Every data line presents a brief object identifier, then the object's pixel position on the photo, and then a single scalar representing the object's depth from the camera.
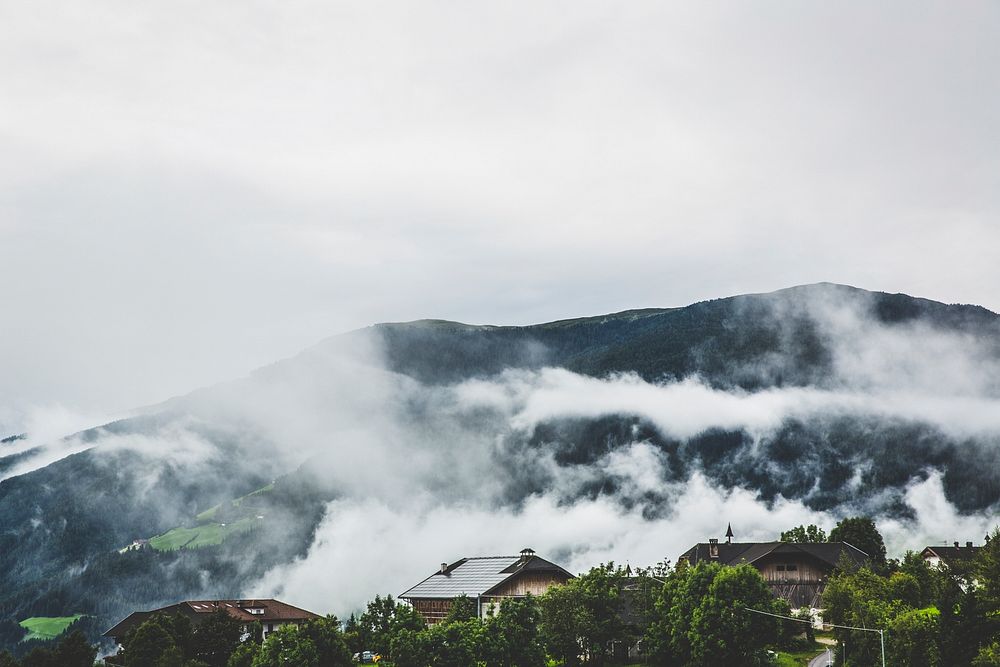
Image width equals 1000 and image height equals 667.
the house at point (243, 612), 162.75
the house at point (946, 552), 177.75
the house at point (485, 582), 150.00
